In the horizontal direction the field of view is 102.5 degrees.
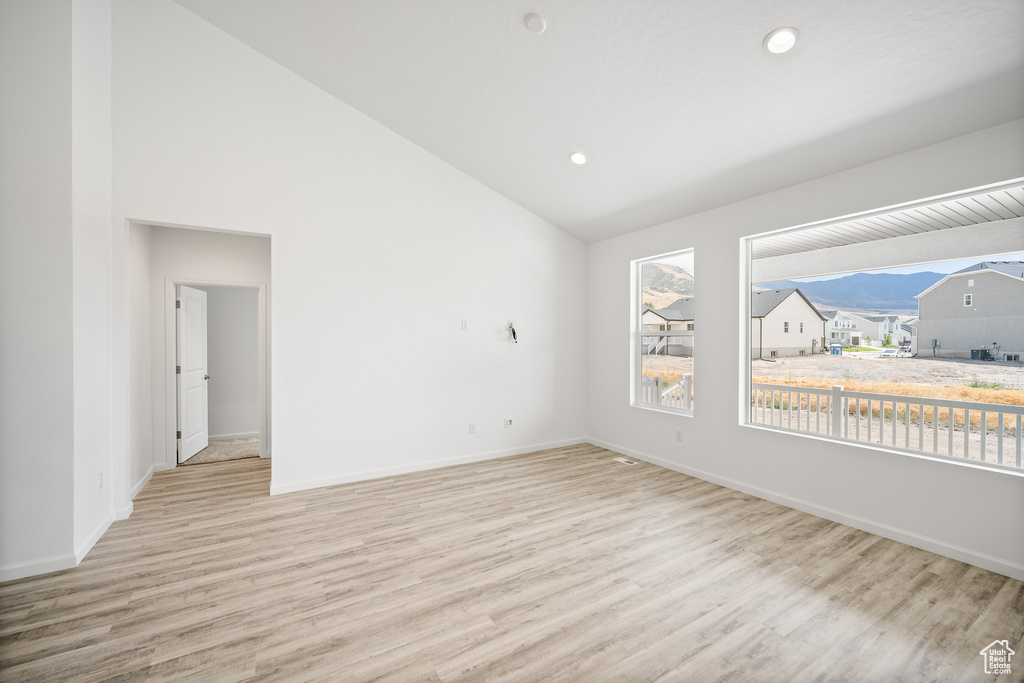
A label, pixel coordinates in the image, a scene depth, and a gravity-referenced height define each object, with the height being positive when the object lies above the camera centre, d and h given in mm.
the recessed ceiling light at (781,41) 2230 +1662
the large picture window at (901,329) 2633 +82
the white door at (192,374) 4609 -425
